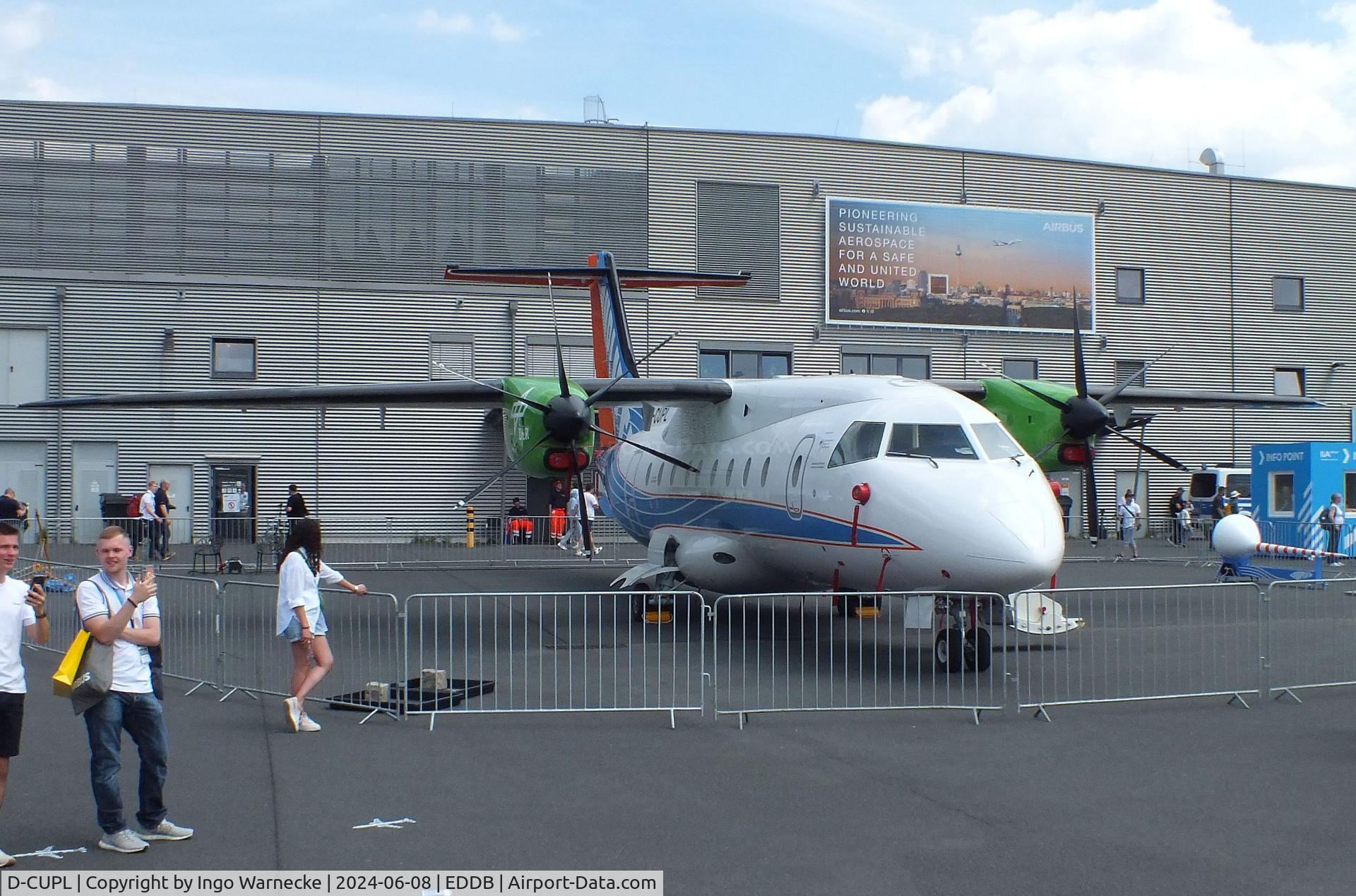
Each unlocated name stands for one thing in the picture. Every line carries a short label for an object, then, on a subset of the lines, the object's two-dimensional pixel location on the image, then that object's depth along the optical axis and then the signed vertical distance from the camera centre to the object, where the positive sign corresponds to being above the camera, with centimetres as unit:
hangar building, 3253 +547
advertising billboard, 3800 +630
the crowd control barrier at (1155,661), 1029 -209
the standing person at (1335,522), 2547 -155
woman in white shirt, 910 -132
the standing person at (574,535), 2900 -218
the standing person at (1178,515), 3306 -196
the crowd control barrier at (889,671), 987 -217
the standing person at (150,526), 2475 -167
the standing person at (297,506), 2788 -137
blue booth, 2619 -87
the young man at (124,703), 595 -135
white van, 3794 -108
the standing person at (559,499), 3397 -149
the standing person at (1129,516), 2853 -162
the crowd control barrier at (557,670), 998 -224
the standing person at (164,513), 2552 -147
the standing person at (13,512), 2200 -126
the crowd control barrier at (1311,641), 1098 -209
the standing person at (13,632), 582 -96
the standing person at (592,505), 2981 -142
